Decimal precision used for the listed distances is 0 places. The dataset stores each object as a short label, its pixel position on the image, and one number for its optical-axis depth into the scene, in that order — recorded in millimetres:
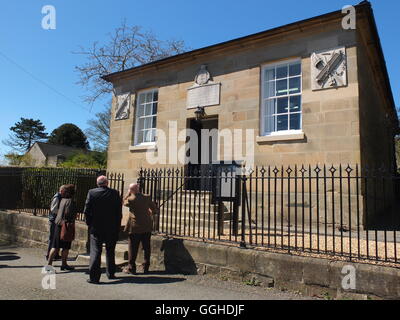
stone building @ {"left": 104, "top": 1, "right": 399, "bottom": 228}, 7762
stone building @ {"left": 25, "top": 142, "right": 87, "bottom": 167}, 47094
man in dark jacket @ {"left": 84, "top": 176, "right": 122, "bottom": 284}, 5211
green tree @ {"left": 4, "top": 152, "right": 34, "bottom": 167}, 29000
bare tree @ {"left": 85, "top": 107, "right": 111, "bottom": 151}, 33241
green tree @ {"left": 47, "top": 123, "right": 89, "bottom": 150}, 57312
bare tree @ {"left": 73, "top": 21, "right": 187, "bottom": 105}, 18512
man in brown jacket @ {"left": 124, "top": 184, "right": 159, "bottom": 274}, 5742
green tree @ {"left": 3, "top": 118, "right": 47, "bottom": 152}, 61594
